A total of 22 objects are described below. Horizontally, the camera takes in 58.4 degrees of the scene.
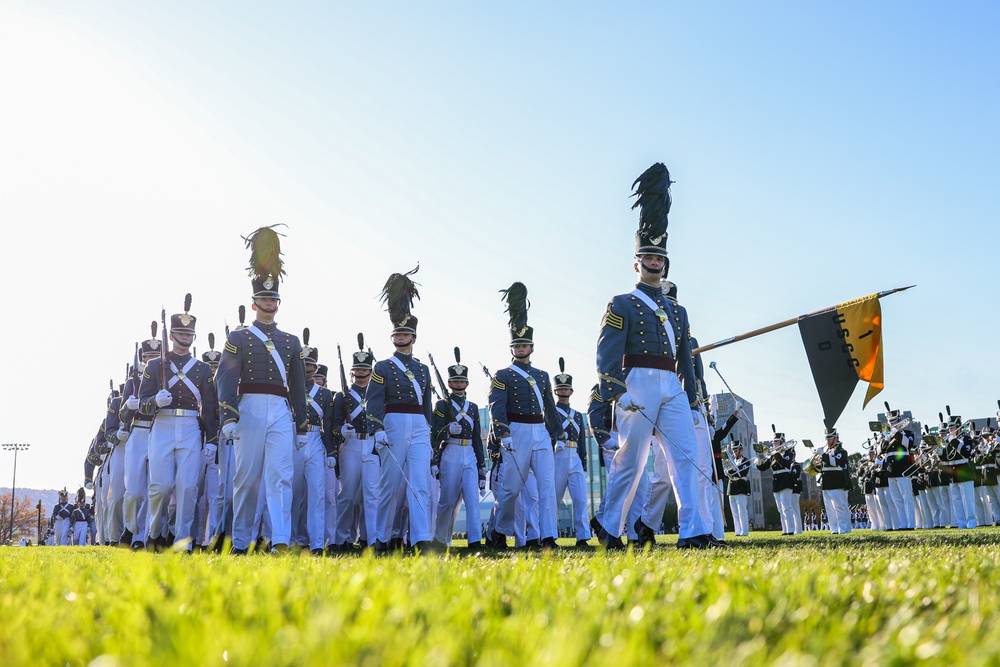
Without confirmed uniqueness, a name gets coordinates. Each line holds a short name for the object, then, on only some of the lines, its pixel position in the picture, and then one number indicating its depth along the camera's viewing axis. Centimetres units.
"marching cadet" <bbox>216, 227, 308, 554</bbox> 898
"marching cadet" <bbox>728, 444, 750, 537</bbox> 2072
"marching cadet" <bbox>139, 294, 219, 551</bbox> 1199
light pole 7319
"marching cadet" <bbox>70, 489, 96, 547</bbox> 3531
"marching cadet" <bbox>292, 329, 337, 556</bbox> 1303
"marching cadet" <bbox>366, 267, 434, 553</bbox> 1005
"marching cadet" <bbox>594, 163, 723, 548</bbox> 790
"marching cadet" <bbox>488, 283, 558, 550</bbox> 1205
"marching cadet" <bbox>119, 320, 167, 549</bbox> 1358
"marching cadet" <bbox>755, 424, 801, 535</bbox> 2094
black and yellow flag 1185
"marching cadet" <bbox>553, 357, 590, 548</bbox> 1491
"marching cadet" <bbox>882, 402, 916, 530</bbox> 2092
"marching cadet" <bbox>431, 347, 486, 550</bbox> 1191
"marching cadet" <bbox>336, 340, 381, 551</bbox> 1344
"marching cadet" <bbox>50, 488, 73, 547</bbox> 3703
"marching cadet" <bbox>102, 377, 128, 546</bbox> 1509
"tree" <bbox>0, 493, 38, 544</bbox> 9402
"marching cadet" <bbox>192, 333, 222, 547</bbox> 1416
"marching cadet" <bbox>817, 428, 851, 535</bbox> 1942
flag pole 1240
